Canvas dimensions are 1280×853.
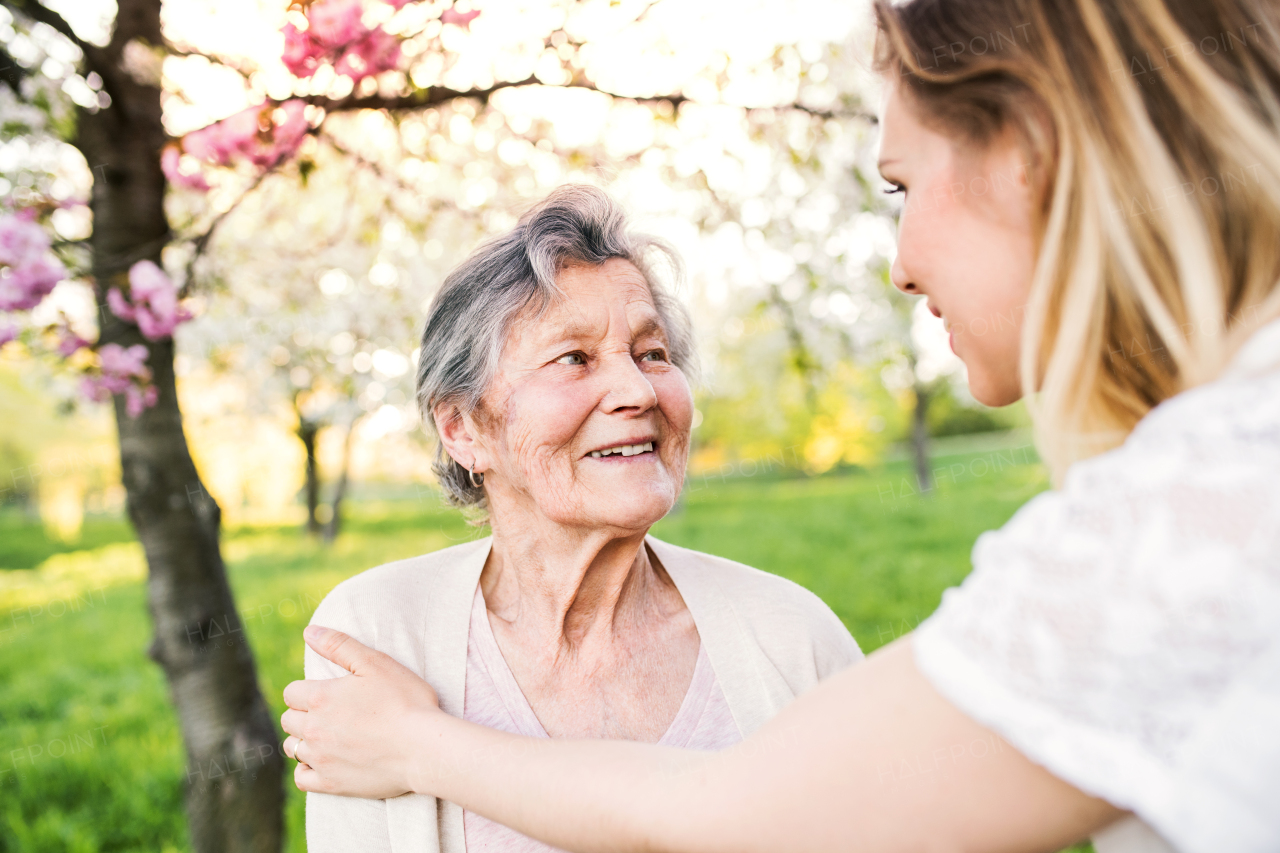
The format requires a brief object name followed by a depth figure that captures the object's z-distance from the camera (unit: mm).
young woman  743
